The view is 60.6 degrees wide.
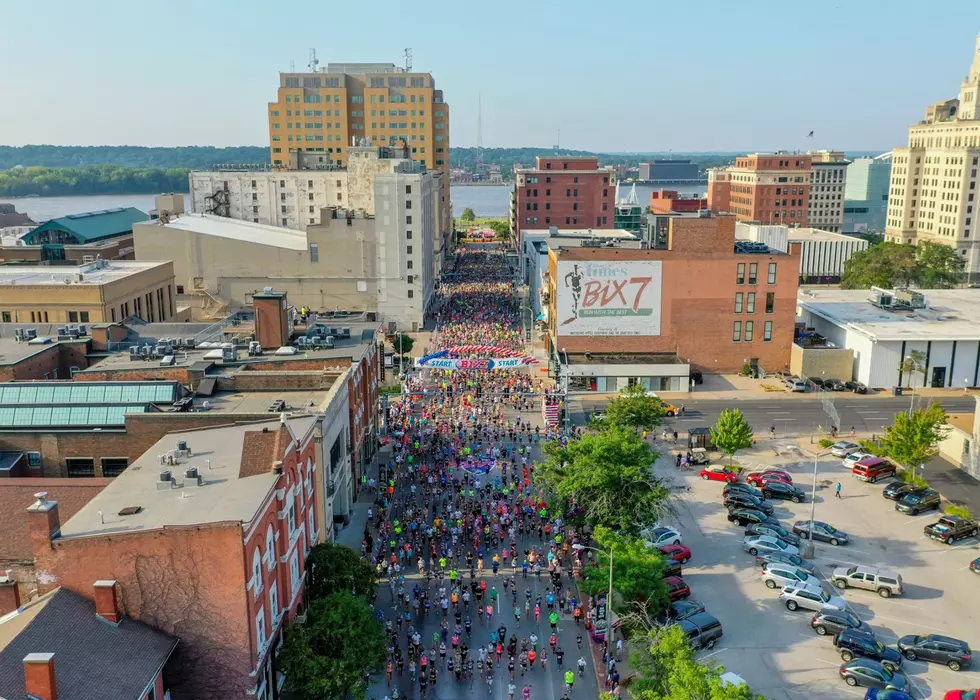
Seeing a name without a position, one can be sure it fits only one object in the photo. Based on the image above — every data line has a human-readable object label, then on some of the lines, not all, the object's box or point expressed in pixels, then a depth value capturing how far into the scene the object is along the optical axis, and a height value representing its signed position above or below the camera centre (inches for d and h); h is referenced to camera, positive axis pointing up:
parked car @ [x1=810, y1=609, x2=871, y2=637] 1455.5 -744.1
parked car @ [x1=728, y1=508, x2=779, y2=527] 1916.8 -741.3
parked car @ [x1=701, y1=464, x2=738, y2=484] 2193.7 -739.7
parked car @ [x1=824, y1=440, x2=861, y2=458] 2346.2 -718.9
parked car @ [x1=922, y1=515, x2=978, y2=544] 1830.7 -734.4
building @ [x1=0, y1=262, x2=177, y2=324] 2758.4 -366.7
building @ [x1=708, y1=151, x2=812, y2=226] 7027.6 -6.0
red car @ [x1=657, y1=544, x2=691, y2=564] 1727.4 -743.2
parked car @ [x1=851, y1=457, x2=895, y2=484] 2180.1 -721.0
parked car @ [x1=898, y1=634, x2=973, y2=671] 1366.9 -746.4
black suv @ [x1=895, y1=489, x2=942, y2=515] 1983.3 -732.4
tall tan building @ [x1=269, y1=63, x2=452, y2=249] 6638.8 +564.2
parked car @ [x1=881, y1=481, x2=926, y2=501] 2047.2 -728.9
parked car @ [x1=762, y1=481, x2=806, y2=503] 2075.5 -742.8
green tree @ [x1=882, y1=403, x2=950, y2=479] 2076.8 -613.7
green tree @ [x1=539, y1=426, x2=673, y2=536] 1654.8 -595.5
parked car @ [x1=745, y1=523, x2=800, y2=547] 1813.5 -737.6
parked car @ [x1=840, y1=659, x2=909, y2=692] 1301.7 -748.6
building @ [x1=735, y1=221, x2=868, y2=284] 5703.7 -452.7
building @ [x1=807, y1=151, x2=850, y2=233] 7588.6 -29.6
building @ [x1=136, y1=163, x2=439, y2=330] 3924.7 -349.4
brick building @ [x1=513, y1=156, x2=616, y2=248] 6525.6 -63.4
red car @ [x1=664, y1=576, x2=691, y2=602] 1569.9 -741.9
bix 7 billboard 3179.1 -414.5
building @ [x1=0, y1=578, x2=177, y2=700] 867.4 -530.6
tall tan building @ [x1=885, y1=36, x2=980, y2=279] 6127.0 +69.9
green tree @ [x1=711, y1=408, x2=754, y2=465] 2212.1 -640.1
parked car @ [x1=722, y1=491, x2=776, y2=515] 1979.6 -732.1
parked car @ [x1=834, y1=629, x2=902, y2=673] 1358.3 -740.9
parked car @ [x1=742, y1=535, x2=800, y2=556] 1758.1 -742.2
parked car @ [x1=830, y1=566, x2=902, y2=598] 1609.3 -745.8
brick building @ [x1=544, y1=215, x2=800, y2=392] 3174.2 -433.4
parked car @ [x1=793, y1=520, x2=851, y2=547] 1836.9 -748.6
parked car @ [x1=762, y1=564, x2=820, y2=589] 1605.6 -736.0
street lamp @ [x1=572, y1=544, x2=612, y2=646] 1381.6 -709.3
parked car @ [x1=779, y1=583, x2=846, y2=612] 1542.8 -747.0
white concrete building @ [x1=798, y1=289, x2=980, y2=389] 3046.3 -541.4
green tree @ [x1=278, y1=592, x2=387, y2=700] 1168.8 -653.2
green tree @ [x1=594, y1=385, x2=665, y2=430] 2292.1 -608.5
